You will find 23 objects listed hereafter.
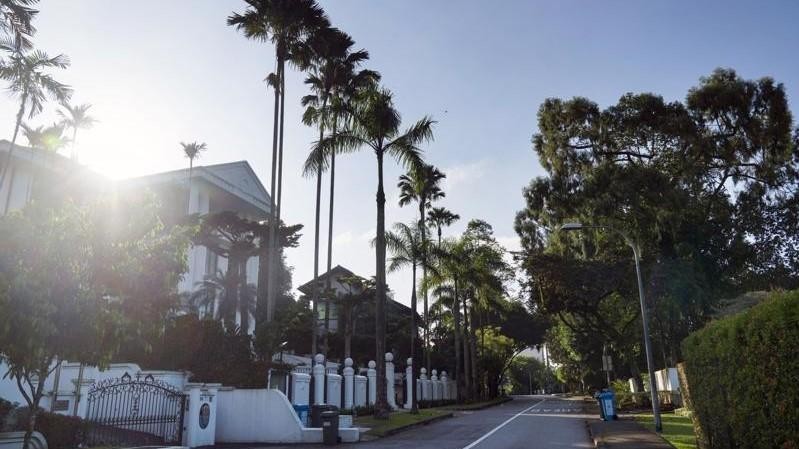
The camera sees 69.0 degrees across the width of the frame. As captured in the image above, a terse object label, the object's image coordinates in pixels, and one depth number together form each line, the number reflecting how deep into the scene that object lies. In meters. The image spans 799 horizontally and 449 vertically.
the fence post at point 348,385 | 28.17
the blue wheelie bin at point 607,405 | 24.33
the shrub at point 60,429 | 13.60
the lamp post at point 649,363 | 19.01
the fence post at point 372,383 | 31.84
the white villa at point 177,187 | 31.20
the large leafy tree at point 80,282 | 8.48
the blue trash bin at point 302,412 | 19.02
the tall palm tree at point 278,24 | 25.12
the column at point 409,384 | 35.47
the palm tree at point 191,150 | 48.31
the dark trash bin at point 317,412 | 18.50
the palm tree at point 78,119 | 36.12
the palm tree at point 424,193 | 42.33
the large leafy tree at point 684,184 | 27.78
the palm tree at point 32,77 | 19.91
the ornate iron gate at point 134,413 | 14.71
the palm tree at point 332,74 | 26.38
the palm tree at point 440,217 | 46.75
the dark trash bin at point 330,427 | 17.20
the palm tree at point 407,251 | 36.08
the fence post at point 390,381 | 33.12
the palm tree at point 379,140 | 24.33
